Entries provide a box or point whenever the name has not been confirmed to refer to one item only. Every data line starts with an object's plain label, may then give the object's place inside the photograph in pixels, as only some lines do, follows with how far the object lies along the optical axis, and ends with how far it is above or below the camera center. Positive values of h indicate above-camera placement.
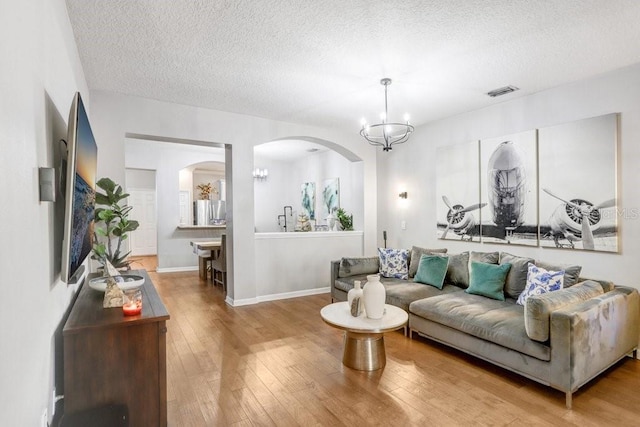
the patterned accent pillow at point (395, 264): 4.60 -0.71
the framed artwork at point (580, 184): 3.33 +0.25
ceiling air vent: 3.77 +1.34
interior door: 10.13 -0.18
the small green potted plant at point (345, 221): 6.16 -0.16
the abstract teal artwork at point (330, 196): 7.39 +0.36
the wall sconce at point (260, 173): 8.62 +1.01
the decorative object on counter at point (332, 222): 6.38 -0.19
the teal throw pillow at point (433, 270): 4.14 -0.73
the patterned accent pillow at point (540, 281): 3.05 -0.66
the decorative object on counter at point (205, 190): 9.89 +0.69
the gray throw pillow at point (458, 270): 4.12 -0.73
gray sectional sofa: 2.43 -0.95
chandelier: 5.40 +1.29
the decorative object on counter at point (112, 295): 2.11 -0.50
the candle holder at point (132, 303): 1.96 -0.52
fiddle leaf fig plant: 2.85 +0.01
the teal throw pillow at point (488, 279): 3.57 -0.74
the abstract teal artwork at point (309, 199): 8.28 +0.34
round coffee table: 2.78 -1.08
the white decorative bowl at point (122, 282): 2.35 -0.49
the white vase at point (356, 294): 3.02 -0.72
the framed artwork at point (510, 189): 3.95 +0.26
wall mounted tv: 1.54 +0.12
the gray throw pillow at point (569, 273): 3.15 -0.59
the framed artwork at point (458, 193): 4.56 +0.25
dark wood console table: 1.75 -0.79
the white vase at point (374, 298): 2.93 -0.74
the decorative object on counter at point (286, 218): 9.19 -0.13
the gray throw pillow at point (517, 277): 3.49 -0.69
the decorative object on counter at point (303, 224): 6.82 -0.23
